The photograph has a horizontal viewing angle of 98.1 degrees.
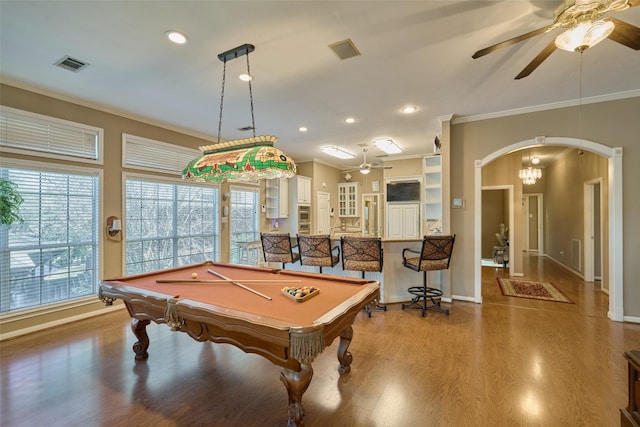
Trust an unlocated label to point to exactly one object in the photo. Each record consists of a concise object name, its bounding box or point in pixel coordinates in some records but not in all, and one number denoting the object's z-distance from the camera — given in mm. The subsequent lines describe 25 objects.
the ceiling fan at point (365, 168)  5895
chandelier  6117
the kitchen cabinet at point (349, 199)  9070
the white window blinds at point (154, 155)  4379
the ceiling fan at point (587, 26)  1697
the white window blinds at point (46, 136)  3250
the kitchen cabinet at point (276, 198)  7145
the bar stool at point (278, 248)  4254
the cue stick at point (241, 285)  2256
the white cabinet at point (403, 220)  7328
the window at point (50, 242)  3318
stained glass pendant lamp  2441
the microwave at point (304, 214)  7555
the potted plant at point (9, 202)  3068
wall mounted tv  7297
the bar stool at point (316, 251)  4051
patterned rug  4680
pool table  1648
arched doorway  3723
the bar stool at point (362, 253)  3795
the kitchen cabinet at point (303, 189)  7379
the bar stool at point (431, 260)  3793
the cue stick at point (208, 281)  2719
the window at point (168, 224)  4520
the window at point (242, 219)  6242
